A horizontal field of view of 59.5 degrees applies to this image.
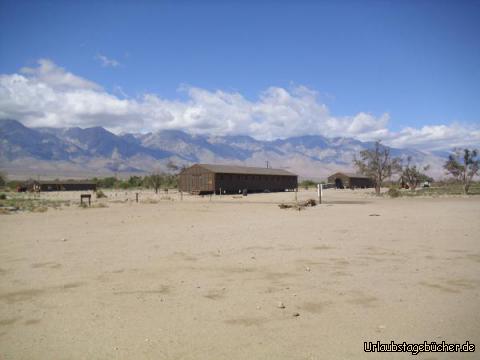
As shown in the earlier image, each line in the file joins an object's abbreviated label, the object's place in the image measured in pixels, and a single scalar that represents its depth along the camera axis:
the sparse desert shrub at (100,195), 49.03
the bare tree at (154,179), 77.12
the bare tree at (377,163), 63.22
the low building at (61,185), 81.36
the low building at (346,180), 91.31
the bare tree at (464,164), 56.44
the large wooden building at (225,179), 56.19
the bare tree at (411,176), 73.25
